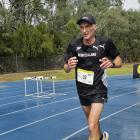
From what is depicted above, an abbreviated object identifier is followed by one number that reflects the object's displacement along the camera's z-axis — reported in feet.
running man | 19.45
